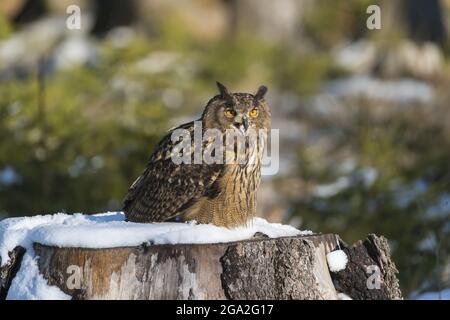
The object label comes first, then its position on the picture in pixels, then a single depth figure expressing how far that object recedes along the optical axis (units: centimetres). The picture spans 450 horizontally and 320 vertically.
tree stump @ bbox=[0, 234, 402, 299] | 780
